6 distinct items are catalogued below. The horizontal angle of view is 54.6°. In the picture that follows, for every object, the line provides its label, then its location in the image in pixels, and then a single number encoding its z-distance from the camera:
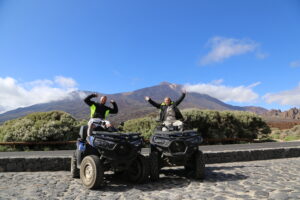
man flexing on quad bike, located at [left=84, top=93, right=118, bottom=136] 7.65
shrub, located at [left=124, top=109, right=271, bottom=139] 19.52
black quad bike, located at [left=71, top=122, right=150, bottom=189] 6.61
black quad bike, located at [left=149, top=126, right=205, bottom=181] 7.41
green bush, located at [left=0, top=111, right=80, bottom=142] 17.31
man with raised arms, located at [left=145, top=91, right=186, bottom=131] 8.86
